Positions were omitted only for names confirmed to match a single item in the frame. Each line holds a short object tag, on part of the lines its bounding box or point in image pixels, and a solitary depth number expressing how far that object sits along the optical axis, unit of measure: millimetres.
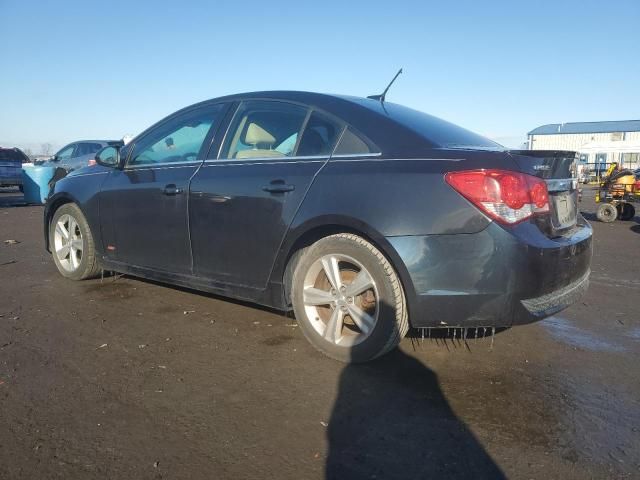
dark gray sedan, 2654
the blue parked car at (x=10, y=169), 18672
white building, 77188
